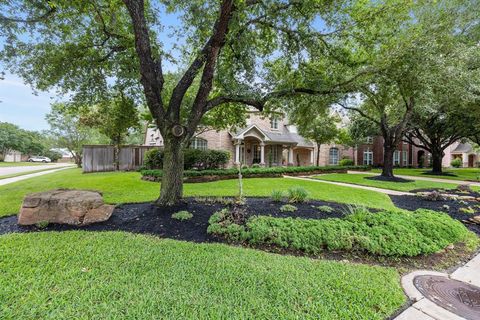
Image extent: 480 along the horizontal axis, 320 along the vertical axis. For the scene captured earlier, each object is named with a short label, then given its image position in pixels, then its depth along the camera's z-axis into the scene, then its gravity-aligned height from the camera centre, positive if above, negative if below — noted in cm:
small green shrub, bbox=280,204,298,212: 557 -126
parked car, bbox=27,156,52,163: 4832 -56
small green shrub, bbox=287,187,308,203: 660 -110
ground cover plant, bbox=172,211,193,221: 494 -129
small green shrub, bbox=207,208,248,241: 409 -133
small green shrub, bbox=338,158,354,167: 2546 -53
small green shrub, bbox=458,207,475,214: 634 -150
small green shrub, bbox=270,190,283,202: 660 -113
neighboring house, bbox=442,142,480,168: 3956 +48
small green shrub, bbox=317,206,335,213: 567 -131
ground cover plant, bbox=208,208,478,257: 367 -132
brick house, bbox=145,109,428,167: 1897 +99
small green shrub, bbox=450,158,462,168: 3794 -90
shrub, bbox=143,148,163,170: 1400 -14
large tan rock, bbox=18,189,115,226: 466 -112
